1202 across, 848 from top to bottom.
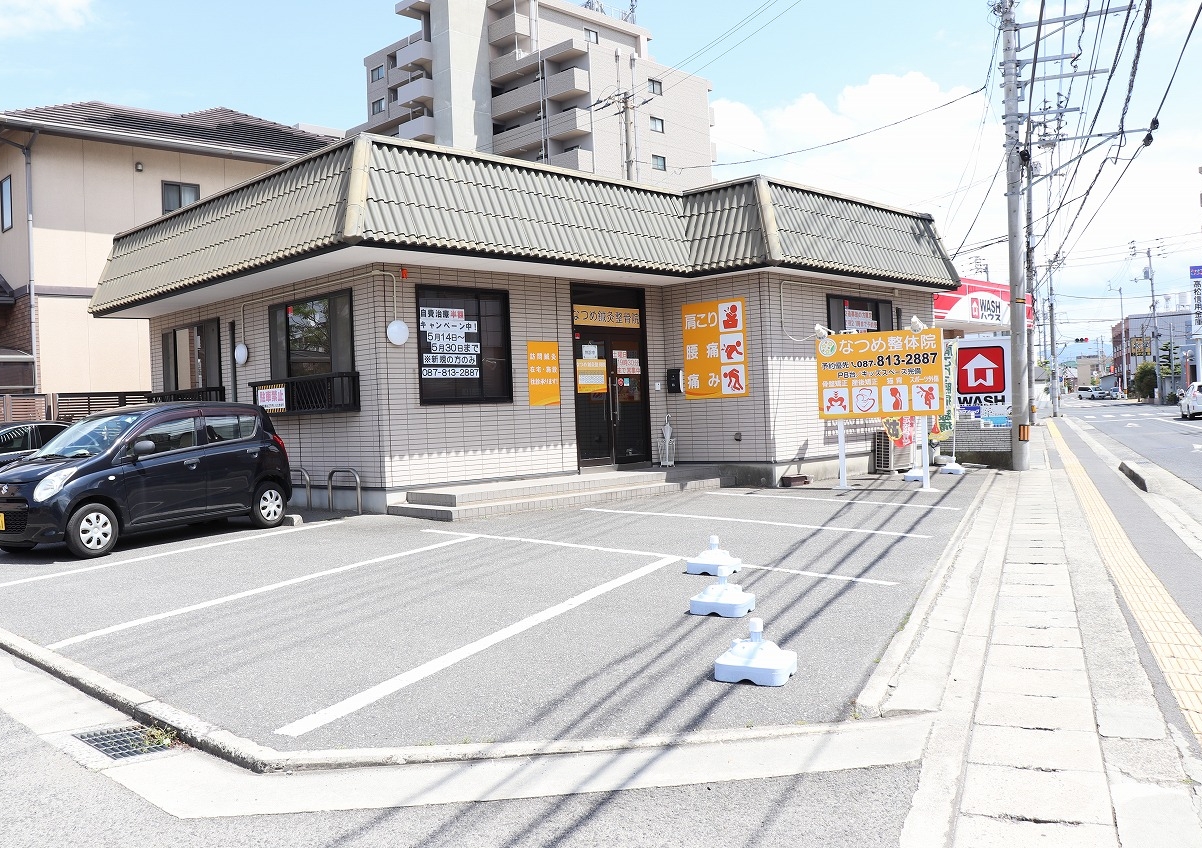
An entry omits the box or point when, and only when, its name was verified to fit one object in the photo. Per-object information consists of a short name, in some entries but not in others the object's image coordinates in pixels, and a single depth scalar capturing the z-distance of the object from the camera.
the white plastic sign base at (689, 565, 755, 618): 6.14
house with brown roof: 19.22
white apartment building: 46.47
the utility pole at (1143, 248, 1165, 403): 60.29
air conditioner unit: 15.84
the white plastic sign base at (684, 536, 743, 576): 7.28
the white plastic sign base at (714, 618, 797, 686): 4.78
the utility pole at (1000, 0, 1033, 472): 16.20
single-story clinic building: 11.48
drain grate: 4.30
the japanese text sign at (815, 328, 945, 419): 12.89
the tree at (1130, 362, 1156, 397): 66.25
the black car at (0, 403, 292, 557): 9.17
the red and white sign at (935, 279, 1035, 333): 22.19
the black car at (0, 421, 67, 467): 13.62
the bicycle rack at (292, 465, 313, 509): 12.65
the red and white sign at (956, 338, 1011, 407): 18.81
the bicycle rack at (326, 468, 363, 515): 11.84
